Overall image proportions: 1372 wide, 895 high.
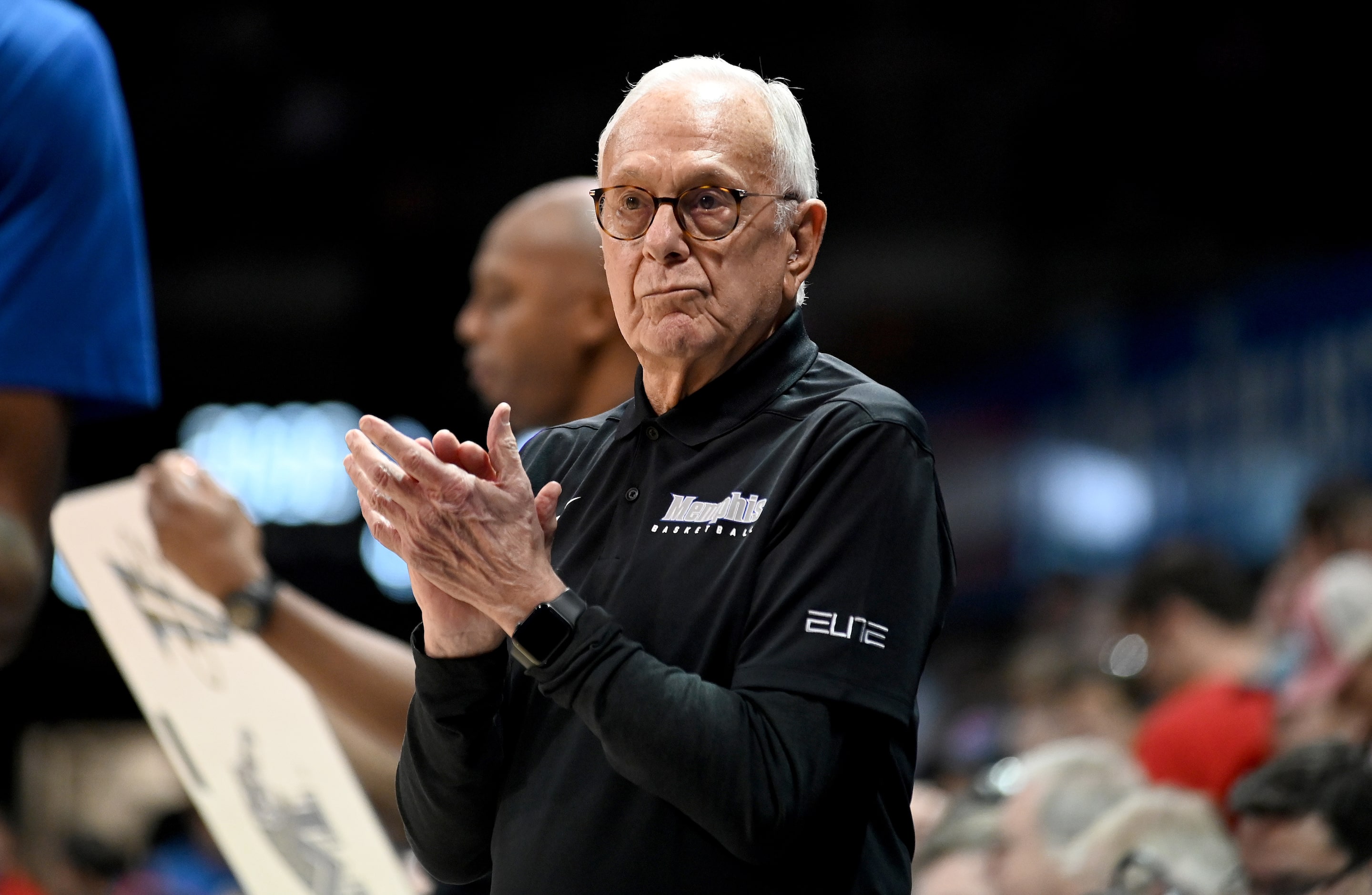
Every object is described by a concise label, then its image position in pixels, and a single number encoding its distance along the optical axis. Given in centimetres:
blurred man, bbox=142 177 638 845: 510
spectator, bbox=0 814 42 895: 1009
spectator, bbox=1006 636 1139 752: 1116
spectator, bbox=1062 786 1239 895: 641
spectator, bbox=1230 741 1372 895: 598
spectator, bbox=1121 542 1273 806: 862
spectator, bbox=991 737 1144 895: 689
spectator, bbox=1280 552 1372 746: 771
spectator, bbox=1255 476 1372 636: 1046
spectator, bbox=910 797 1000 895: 721
